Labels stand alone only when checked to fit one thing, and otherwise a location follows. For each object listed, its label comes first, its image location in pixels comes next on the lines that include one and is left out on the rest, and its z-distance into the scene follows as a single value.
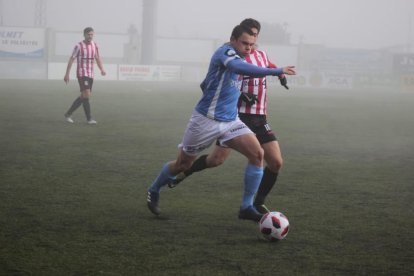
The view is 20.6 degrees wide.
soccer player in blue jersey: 10.90
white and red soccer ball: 9.90
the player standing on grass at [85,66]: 26.88
